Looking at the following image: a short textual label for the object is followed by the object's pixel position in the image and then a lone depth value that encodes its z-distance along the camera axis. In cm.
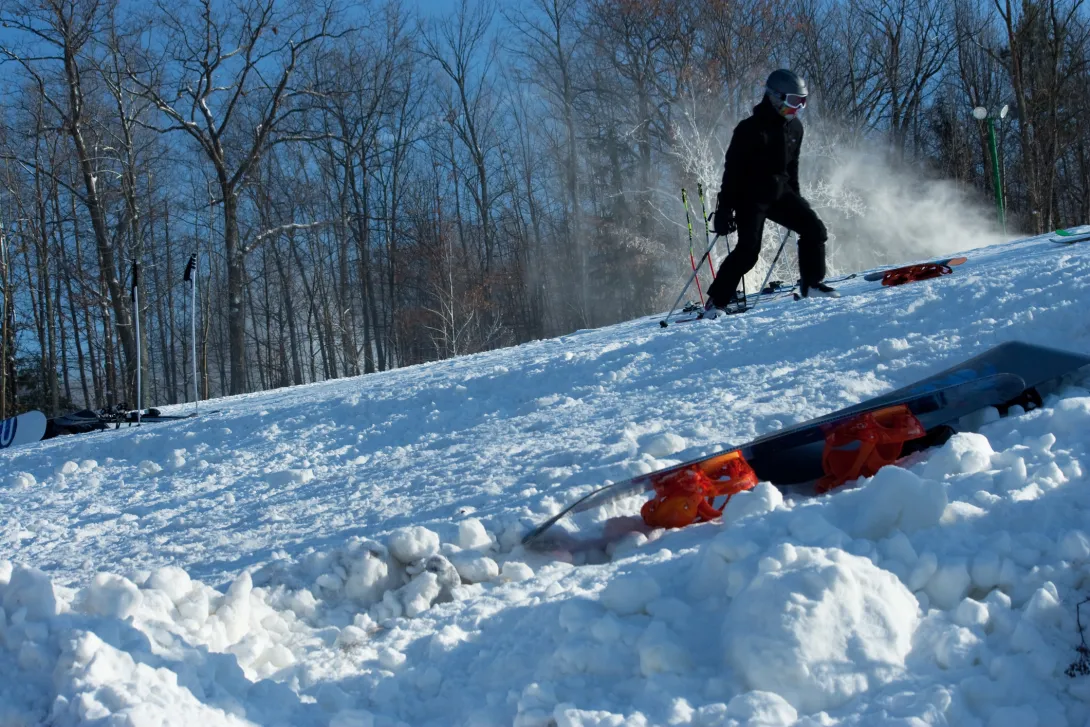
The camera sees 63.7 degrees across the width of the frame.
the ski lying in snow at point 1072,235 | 880
